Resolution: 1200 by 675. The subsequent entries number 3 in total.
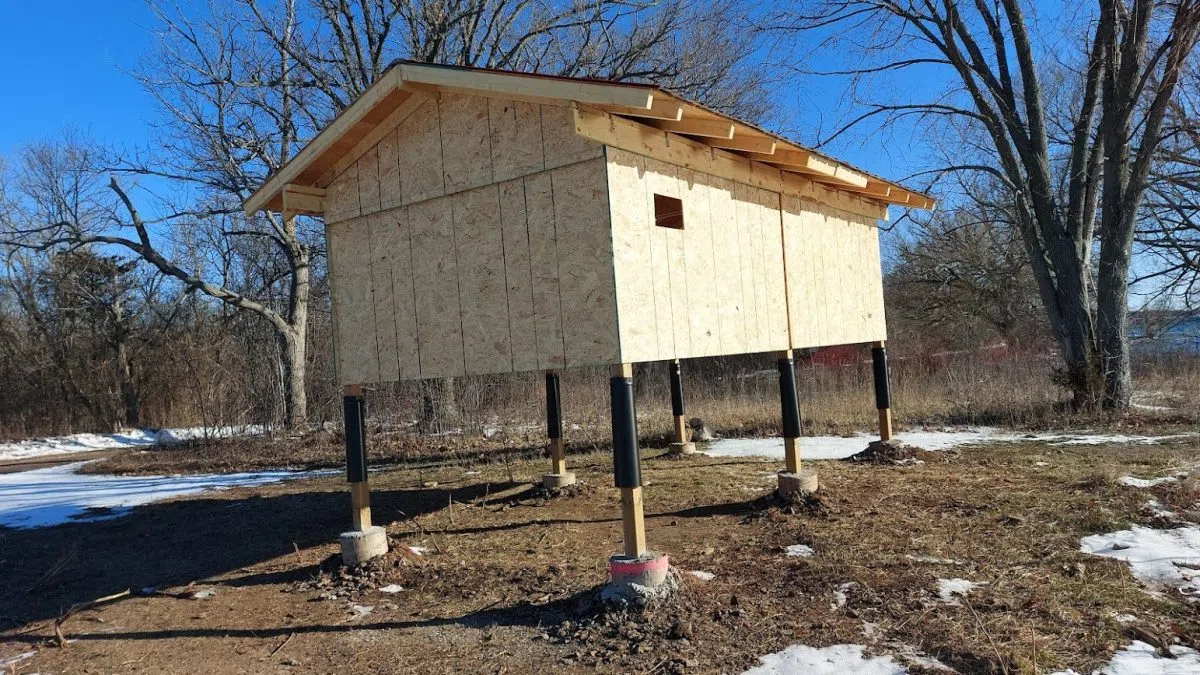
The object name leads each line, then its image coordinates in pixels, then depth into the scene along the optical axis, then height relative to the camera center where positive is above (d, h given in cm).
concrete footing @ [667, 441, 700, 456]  998 -109
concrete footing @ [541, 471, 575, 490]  782 -112
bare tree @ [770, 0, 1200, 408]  1118 +318
